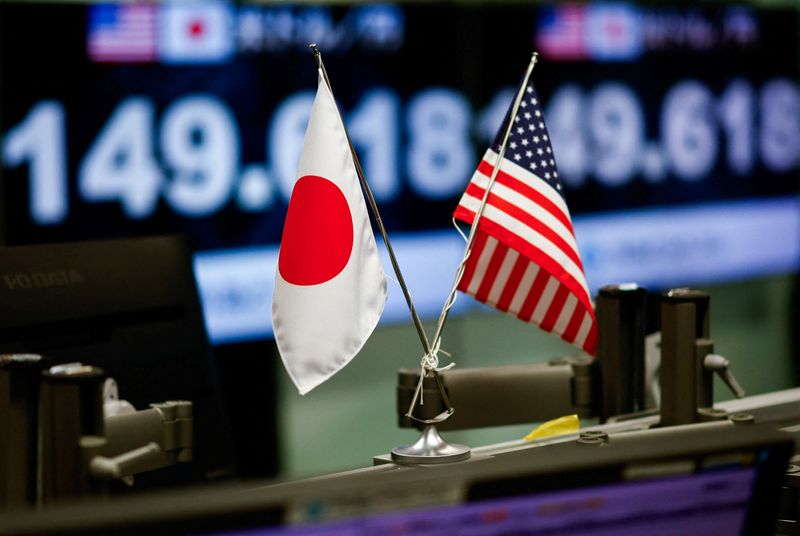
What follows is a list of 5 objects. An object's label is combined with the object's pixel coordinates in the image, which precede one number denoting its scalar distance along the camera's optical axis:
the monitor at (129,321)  2.63
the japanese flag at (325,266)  2.60
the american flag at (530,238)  2.68
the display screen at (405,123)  4.66
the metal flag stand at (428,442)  2.53
